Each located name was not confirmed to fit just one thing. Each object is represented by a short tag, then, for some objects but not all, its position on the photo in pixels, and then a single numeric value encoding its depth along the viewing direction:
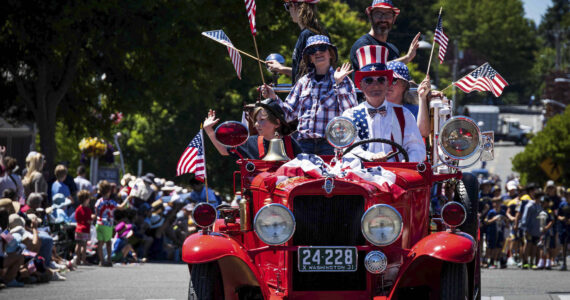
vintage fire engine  16.00
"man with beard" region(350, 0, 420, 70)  22.56
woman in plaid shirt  19.89
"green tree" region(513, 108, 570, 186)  123.19
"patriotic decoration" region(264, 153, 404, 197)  16.50
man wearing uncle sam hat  18.50
